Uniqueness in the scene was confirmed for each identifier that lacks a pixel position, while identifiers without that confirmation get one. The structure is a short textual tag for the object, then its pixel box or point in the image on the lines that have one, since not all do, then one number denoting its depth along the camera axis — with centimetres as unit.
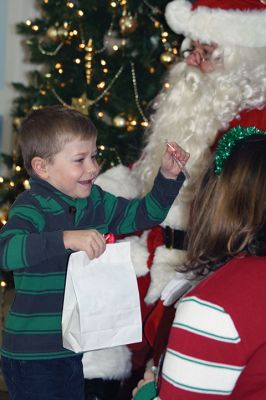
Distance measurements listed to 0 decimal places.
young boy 192
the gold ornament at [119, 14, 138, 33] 354
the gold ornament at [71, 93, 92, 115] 363
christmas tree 362
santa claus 266
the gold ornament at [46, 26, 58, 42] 372
